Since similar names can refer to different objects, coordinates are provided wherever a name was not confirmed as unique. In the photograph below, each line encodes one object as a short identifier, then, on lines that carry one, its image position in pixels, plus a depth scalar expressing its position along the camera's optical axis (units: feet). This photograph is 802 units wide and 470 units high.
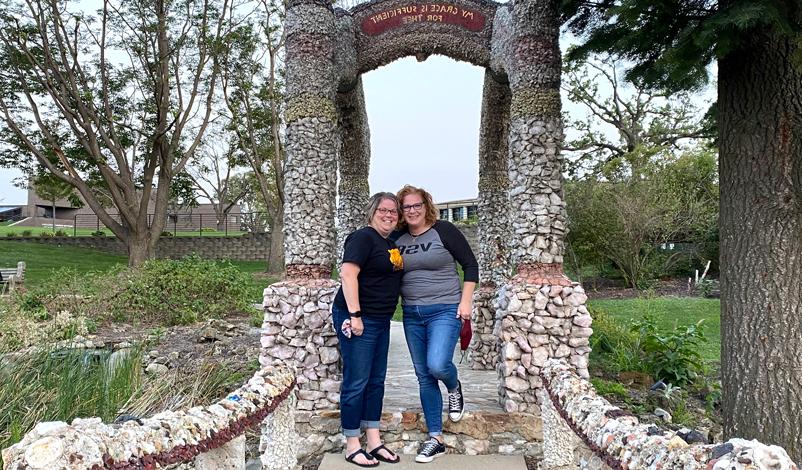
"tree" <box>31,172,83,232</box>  57.82
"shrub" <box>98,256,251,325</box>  29.81
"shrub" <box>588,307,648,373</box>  20.62
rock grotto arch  14.05
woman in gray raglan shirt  11.73
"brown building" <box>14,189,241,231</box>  117.29
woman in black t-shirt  11.23
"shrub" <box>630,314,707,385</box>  19.76
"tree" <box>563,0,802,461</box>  12.57
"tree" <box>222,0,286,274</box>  53.78
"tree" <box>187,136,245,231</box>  69.41
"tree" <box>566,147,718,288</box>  47.88
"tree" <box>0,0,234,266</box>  45.27
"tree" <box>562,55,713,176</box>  73.97
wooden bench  40.16
